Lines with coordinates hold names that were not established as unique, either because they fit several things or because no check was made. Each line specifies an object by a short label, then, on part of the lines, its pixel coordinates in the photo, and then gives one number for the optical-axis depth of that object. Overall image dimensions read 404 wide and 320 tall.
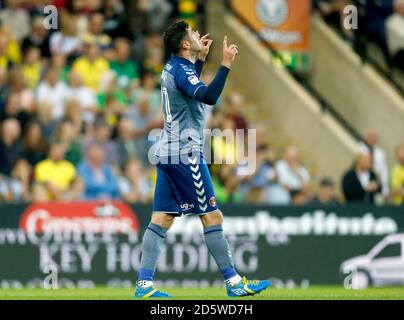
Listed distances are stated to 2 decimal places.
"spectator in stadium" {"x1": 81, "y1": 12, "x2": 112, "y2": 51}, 20.55
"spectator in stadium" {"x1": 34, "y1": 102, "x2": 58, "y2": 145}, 18.88
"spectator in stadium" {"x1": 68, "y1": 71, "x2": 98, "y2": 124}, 19.41
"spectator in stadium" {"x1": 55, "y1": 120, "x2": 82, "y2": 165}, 18.67
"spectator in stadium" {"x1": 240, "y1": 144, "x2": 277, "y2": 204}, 19.45
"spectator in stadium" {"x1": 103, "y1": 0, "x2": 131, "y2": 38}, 21.50
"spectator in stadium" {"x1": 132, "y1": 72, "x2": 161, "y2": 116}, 19.84
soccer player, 11.49
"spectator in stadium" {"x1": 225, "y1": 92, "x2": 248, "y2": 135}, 20.27
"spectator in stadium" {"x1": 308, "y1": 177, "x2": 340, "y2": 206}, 19.48
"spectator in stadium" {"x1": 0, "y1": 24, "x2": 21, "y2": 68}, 19.83
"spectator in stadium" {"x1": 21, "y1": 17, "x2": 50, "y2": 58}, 20.28
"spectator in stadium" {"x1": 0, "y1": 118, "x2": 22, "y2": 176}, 18.34
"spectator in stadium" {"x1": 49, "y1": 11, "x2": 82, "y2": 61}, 20.26
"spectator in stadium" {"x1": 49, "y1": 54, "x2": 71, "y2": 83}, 19.59
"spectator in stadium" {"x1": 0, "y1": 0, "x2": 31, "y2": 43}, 20.38
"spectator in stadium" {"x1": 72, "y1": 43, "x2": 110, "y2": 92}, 20.00
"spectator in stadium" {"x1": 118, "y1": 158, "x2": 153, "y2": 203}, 18.69
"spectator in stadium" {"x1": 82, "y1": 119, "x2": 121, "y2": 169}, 18.77
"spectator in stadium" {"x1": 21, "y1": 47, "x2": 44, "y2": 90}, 19.58
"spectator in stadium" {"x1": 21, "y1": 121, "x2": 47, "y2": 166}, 18.45
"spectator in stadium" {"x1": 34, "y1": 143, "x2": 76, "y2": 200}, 18.25
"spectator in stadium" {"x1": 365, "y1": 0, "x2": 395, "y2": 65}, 22.75
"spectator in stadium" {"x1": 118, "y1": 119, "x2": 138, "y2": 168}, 19.09
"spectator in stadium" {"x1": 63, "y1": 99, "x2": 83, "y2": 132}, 19.00
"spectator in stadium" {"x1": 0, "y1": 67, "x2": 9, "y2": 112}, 19.04
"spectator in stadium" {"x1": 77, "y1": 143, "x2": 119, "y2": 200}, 18.38
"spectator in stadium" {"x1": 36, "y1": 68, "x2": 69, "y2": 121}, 19.27
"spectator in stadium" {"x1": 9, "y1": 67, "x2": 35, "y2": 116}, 19.00
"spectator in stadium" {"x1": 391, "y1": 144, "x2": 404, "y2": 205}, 20.45
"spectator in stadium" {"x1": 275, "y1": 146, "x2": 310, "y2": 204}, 19.69
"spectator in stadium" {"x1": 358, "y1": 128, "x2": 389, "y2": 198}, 20.14
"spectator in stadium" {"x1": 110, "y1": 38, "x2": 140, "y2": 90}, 20.42
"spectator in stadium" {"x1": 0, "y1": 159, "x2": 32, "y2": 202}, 18.12
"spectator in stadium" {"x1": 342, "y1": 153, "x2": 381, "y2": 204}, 19.34
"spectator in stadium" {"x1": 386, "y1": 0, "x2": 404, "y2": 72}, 22.73
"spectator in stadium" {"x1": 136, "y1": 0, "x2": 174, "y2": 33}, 22.05
